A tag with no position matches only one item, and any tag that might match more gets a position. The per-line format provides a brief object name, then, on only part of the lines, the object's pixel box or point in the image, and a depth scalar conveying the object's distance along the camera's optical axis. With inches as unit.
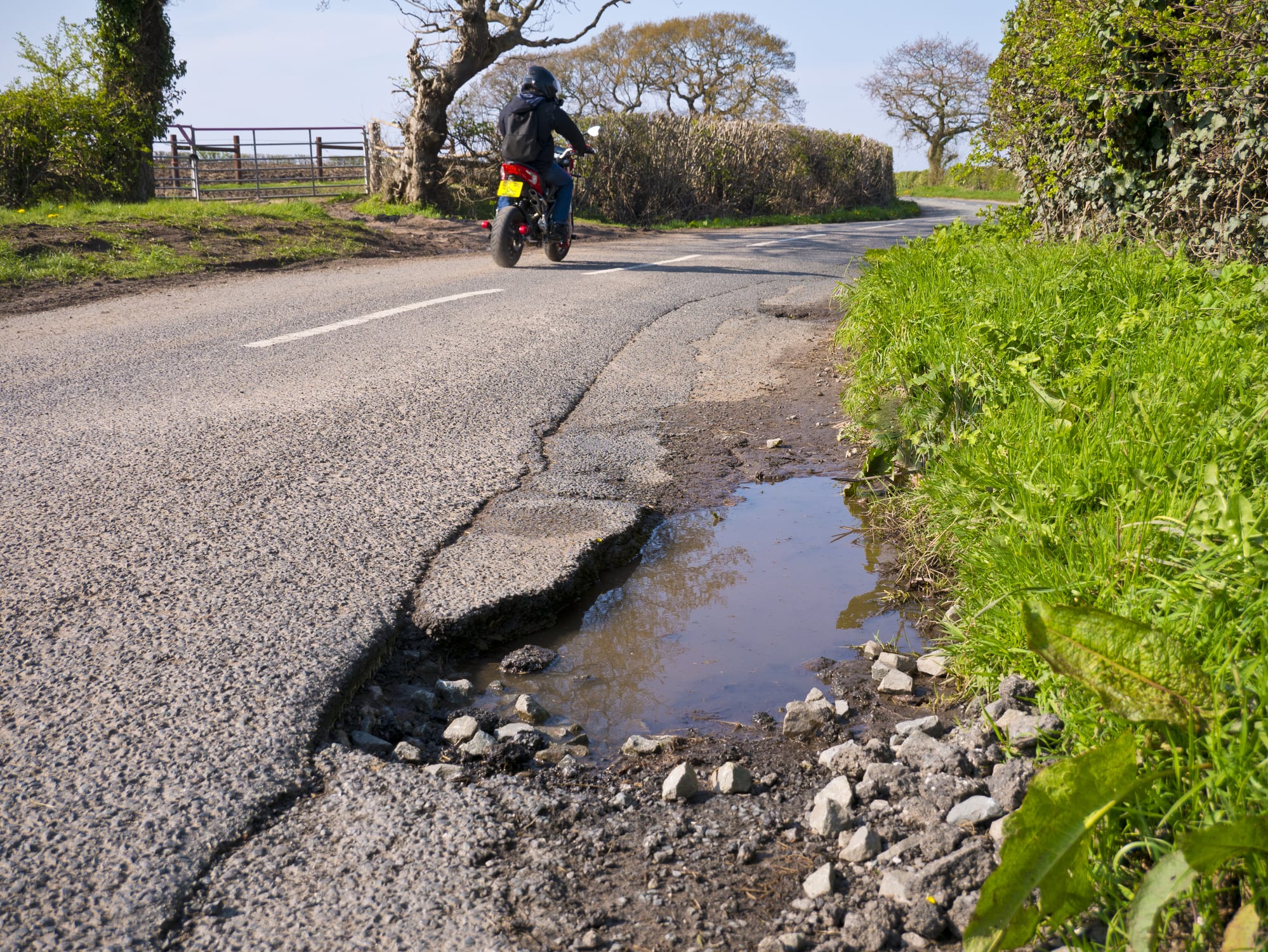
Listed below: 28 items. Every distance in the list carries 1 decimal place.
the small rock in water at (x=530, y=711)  92.3
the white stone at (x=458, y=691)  96.3
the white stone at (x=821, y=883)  64.7
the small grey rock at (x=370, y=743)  82.9
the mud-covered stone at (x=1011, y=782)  71.1
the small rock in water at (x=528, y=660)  103.0
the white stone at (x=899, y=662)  101.2
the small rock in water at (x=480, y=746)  83.5
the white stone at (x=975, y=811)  70.3
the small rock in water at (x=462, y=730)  86.4
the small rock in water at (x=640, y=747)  85.7
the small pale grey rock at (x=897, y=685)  96.5
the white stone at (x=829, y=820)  72.2
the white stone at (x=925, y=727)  86.3
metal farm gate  896.9
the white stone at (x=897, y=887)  63.7
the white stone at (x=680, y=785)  76.9
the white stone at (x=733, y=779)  78.7
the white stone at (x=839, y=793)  75.0
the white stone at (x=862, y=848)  68.6
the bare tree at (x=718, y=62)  1791.3
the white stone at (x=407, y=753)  81.0
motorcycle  390.3
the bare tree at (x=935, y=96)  1903.3
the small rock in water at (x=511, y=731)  87.4
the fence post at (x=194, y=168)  806.5
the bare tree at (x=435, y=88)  640.4
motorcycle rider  385.4
